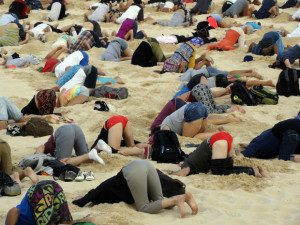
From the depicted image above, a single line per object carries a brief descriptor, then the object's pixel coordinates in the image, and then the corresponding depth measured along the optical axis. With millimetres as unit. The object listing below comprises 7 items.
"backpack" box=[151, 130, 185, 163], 15062
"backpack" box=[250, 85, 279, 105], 20812
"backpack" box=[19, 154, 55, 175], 14203
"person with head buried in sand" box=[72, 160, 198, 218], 11453
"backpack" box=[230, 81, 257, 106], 20703
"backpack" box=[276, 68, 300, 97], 21641
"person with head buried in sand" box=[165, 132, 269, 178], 13281
